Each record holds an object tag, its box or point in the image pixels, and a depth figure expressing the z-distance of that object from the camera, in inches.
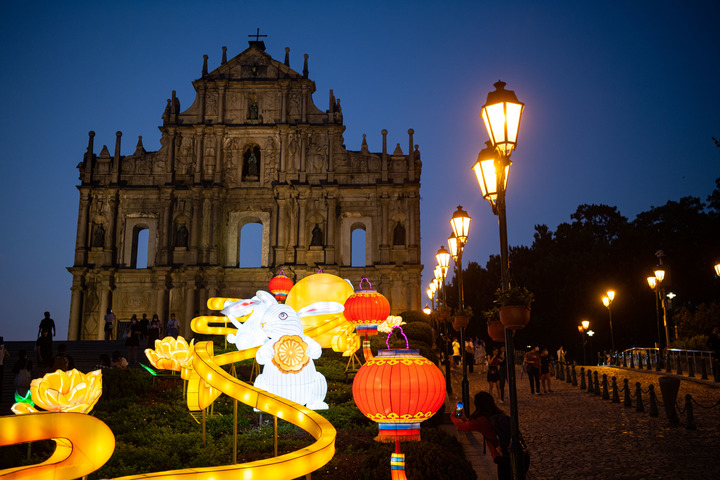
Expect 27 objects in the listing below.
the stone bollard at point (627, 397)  610.2
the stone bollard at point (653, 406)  540.1
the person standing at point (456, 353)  1134.4
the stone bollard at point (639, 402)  572.1
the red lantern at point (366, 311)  477.7
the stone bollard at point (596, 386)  730.4
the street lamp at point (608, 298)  1112.2
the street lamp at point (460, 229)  474.3
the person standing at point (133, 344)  826.8
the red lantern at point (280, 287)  719.7
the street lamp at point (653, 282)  927.7
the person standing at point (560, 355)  1293.1
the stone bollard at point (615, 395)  649.6
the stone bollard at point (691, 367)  821.4
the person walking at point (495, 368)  663.8
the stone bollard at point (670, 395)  502.3
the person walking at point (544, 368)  757.3
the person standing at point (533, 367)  749.9
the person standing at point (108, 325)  1159.6
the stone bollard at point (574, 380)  865.6
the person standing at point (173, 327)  949.4
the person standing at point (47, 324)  778.2
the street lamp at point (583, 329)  1482.5
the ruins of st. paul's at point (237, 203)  1432.1
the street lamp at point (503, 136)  266.4
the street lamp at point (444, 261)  684.1
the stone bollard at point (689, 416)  470.0
